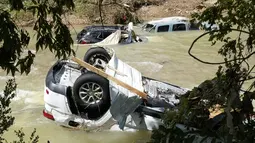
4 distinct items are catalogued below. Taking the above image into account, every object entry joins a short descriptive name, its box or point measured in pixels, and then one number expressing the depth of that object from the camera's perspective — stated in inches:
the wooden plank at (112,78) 321.4
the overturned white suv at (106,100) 319.6
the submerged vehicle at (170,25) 796.6
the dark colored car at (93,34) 708.1
